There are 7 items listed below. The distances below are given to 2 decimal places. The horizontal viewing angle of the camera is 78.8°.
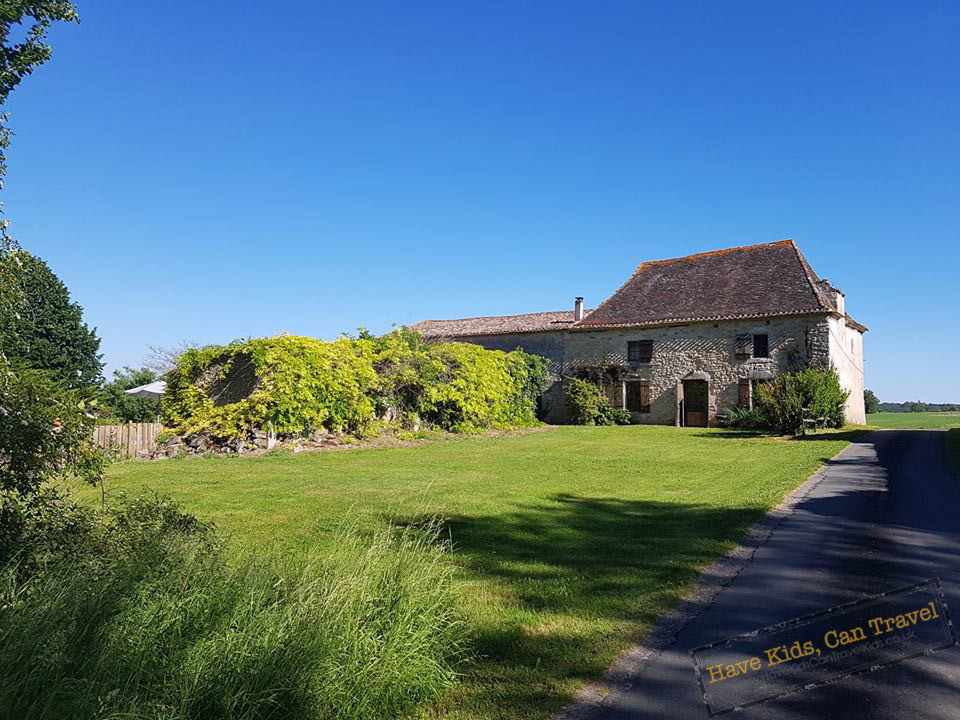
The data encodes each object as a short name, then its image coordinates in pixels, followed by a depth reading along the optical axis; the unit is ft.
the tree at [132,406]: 75.82
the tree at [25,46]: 15.30
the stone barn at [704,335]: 82.09
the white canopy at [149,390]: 78.89
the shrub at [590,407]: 91.45
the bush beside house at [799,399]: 66.85
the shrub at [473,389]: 67.77
